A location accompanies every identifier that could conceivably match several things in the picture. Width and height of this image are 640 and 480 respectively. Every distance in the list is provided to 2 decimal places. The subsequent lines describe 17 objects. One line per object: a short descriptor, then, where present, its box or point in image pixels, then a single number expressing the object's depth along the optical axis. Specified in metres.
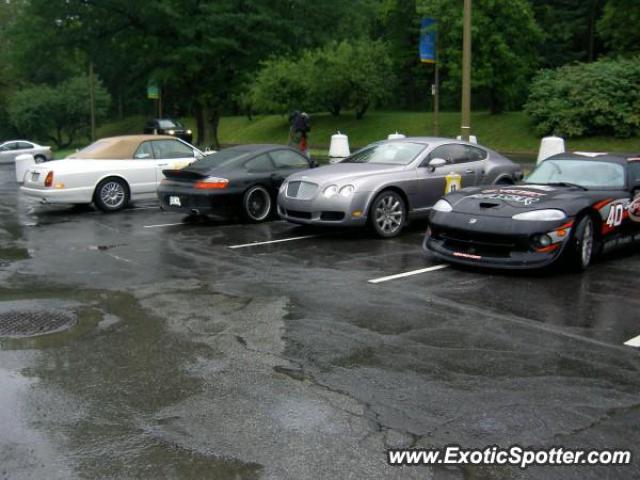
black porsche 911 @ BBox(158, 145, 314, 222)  12.52
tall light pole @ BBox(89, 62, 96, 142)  47.20
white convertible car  14.20
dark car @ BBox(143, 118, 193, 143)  43.09
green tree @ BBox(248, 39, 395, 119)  41.62
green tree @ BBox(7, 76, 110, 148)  61.22
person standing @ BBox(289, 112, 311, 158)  24.12
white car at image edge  38.09
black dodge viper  8.20
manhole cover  6.25
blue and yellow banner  29.47
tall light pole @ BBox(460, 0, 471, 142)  15.31
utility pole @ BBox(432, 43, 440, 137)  30.97
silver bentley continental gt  10.80
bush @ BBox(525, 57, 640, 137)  30.77
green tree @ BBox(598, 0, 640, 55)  37.69
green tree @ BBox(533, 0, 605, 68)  49.00
